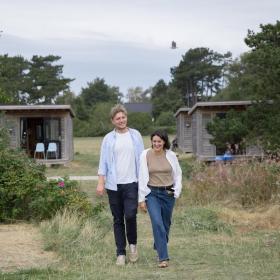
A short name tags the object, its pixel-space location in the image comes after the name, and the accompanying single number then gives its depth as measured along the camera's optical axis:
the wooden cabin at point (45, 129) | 23.20
